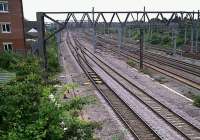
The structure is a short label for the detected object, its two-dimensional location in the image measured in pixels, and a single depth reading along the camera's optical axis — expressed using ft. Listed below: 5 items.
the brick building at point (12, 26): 151.02
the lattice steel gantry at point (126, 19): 110.93
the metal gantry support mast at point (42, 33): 109.91
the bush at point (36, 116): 29.58
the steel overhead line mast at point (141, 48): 128.98
